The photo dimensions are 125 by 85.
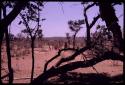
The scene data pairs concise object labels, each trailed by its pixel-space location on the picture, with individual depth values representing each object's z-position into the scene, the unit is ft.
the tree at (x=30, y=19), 20.28
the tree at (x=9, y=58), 11.13
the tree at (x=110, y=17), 15.66
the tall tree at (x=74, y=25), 85.62
